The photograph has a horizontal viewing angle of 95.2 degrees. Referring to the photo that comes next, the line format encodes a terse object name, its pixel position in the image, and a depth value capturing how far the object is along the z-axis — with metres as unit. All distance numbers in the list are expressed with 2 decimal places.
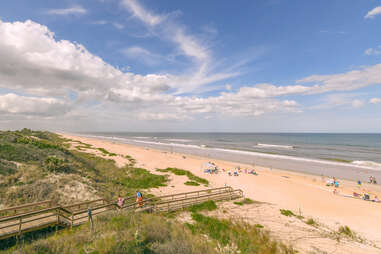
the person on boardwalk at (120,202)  10.65
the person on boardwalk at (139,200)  11.24
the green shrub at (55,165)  14.34
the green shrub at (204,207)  12.68
